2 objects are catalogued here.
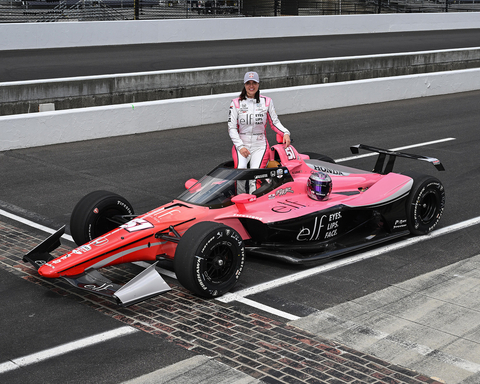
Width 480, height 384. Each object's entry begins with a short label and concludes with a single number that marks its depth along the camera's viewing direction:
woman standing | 8.53
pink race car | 6.47
